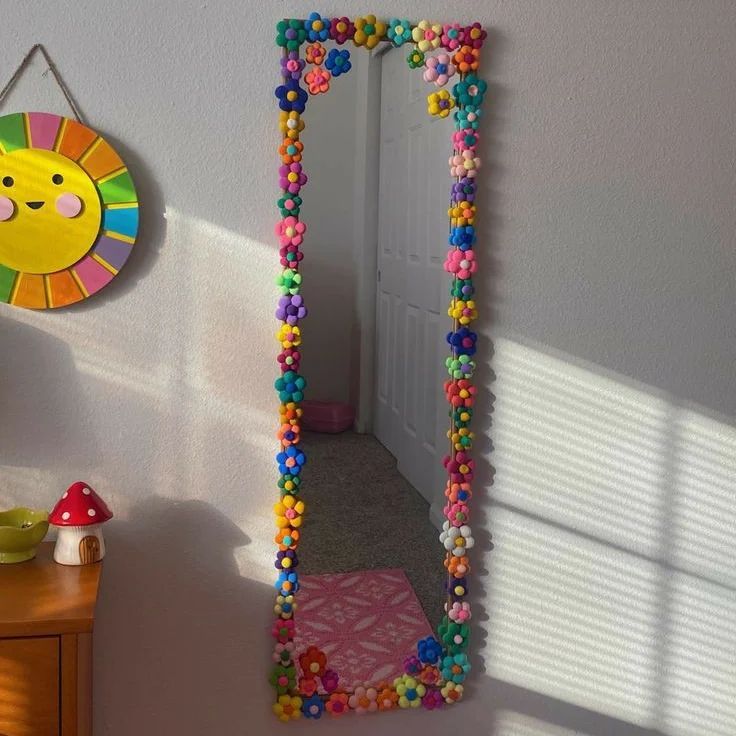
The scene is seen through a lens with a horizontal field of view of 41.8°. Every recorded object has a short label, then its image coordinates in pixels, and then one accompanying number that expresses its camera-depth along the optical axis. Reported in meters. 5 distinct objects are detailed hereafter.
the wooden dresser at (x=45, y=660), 1.52
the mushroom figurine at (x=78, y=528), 1.72
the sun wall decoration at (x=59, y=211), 1.76
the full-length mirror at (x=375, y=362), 1.91
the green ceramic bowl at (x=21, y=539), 1.70
